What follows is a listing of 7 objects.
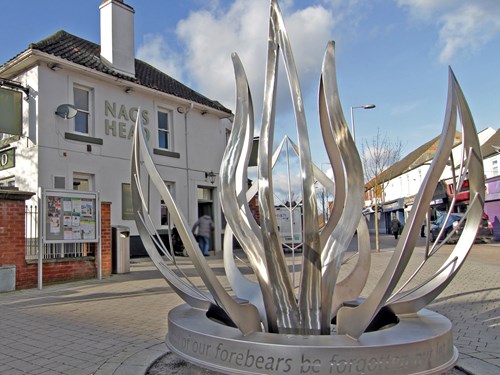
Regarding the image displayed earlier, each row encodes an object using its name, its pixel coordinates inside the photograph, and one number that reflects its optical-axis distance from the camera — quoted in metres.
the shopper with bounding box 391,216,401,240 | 30.91
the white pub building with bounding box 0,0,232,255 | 14.09
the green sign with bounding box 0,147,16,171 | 14.55
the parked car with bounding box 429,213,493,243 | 22.67
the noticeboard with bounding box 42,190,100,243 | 9.71
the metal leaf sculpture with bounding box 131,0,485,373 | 3.09
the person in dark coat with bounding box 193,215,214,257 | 16.33
